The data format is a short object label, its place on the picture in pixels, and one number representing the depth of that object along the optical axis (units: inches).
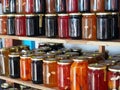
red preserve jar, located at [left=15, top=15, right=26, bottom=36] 77.2
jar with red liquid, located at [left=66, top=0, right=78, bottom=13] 64.4
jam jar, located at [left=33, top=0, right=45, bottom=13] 72.6
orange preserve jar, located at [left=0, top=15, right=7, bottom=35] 84.9
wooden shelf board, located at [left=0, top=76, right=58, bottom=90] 71.7
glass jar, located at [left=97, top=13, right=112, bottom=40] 58.7
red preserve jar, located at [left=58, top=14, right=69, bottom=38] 66.6
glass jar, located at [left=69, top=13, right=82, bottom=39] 63.8
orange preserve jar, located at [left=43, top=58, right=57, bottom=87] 71.1
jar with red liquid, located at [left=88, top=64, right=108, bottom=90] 60.4
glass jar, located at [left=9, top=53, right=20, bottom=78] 81.8
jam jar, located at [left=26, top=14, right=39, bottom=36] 74.5
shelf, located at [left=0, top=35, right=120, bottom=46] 57.1
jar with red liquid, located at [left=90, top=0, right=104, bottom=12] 59.7
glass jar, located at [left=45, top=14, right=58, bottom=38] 69.5
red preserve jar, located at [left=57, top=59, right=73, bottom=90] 66.7
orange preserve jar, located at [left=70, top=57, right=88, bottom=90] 63.7
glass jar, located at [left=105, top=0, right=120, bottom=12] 58.1
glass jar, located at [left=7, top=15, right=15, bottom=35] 80.3
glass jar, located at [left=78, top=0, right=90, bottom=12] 62.7
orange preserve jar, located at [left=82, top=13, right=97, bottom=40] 61.2
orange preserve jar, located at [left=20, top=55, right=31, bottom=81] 78.7
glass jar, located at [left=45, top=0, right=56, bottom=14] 70.6
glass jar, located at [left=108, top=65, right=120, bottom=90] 58.3
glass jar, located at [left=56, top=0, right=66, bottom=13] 67.4
